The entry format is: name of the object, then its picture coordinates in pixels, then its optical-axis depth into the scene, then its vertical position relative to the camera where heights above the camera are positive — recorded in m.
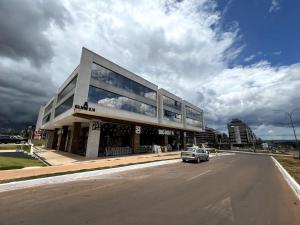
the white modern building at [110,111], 24.12 +6.34
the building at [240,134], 158.15 +16.97
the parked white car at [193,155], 23.41 -0.13
